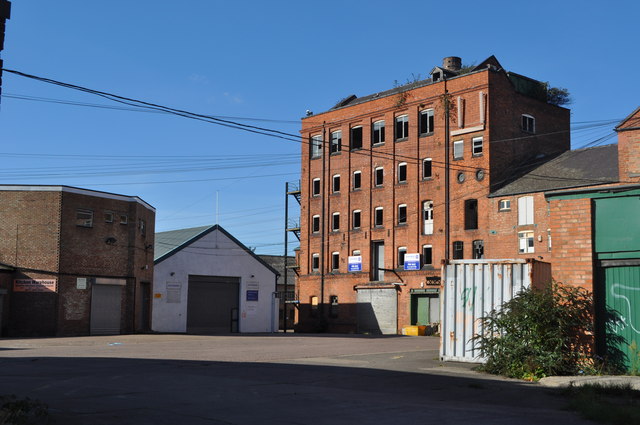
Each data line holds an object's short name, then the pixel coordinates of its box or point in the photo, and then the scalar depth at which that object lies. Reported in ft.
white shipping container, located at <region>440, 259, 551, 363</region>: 53.98
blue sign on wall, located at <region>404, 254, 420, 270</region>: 159.89
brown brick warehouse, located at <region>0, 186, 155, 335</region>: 121.08
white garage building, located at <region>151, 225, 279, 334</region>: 148.66
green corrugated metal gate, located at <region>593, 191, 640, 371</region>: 47.65
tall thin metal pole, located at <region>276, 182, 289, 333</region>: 197.78
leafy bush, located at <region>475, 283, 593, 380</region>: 47.83
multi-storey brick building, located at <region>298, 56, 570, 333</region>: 153.58
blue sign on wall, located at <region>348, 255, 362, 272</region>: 172.65
